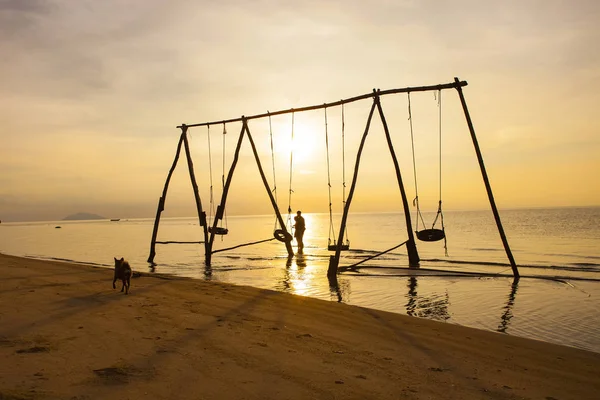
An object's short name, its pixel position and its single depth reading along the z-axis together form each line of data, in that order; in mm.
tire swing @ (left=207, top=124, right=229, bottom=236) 21250
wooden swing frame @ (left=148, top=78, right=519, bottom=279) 15500
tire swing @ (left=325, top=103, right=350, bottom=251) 16766
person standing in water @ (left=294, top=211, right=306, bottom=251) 28812
